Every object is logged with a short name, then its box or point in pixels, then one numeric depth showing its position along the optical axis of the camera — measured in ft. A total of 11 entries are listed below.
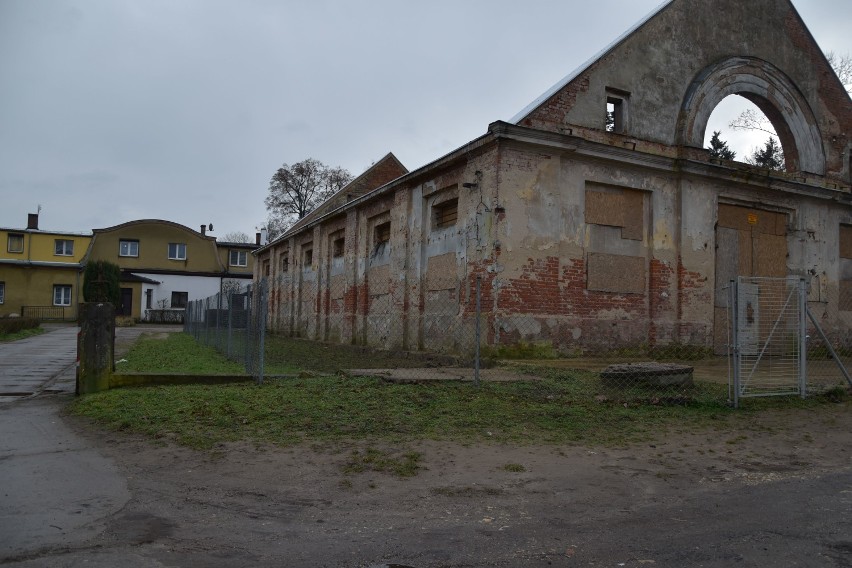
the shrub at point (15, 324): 80.48
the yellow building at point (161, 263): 149.79
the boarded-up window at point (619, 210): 47.39
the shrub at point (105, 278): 125.90
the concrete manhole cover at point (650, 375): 28.96
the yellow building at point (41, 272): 146.10
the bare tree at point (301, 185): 167.43
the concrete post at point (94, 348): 29.19
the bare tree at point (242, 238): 230.79
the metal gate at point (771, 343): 26.84
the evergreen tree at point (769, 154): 134.10
